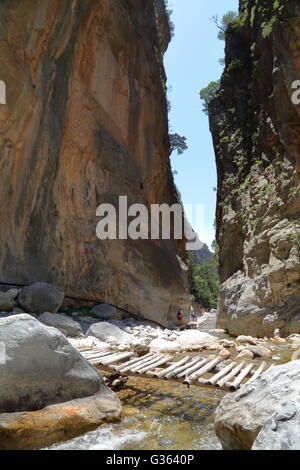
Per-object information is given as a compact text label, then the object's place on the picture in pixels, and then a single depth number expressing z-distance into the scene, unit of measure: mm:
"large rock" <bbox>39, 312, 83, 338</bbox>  9023
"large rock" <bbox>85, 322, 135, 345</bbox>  9062
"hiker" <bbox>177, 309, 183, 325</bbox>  18328
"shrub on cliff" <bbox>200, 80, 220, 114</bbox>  25925
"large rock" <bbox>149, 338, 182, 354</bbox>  7657
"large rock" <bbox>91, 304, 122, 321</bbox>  12227
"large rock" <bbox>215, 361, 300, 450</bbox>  2479
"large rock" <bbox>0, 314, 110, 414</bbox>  3168
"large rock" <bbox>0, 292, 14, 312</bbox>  9227
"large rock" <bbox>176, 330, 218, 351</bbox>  7997
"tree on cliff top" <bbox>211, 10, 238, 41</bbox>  27641
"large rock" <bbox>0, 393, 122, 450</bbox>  2820
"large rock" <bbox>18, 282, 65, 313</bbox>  9828
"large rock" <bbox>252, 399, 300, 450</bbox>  2010
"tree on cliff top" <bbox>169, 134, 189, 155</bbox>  37375
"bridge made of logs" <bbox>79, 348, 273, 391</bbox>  4547
